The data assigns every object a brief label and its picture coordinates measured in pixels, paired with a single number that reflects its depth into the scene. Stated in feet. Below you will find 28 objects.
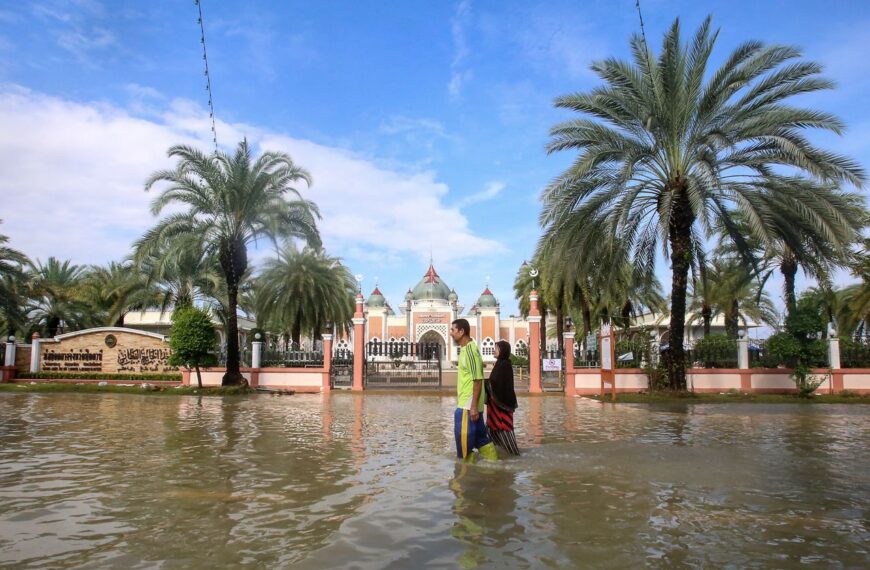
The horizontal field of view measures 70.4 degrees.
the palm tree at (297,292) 100.78
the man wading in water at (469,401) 21.58
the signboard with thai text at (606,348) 58.34
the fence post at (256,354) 71.97
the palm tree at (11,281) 82.48
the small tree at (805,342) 59.41
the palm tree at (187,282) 90.46
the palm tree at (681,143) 49.06
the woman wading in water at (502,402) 23.12
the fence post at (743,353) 64.34
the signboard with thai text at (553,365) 71.16
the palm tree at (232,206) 66.18
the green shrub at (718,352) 65.31
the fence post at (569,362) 67.51
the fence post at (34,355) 81.35
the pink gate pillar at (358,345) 71.92
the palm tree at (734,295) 79.46
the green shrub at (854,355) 64.08
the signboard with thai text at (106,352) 81.00
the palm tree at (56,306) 104.27
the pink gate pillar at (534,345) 71.00
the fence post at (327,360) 70.90
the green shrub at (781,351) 60.13
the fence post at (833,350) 63.05
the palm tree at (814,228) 48.19
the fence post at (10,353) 81.35
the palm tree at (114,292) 104.73
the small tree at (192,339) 67.16
